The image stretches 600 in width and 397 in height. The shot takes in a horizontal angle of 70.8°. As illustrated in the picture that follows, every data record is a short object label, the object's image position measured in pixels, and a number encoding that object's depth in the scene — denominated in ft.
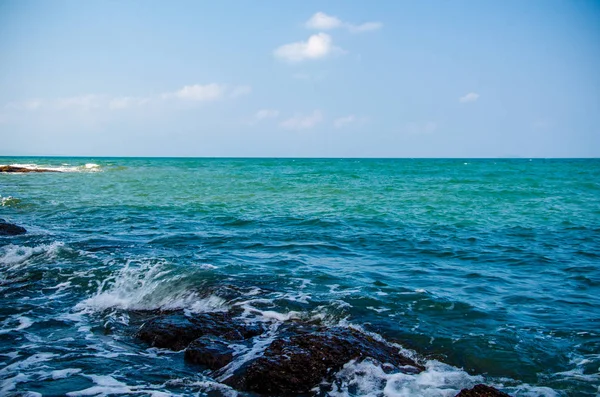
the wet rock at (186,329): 21.81
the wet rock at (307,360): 17.49
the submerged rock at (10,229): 47.34
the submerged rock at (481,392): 15.40
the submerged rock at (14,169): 170.71
